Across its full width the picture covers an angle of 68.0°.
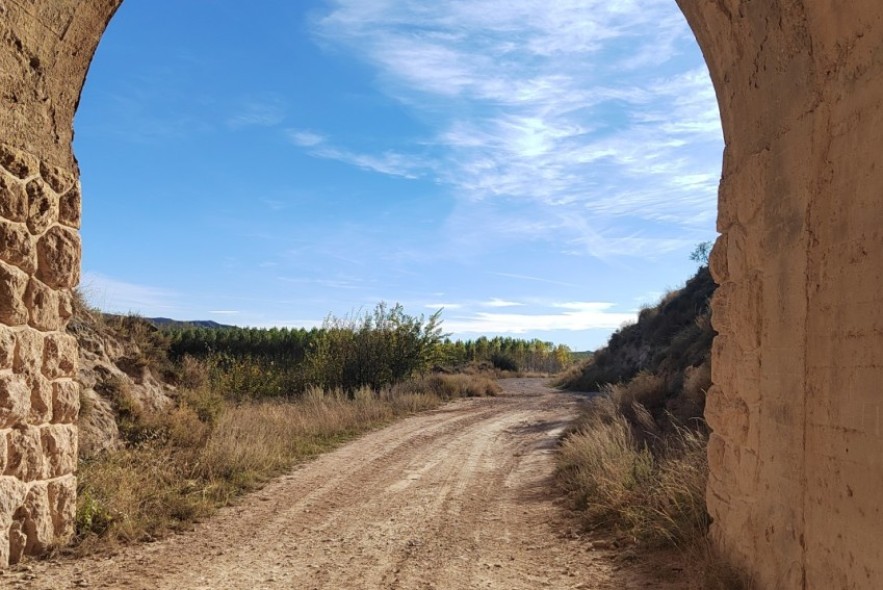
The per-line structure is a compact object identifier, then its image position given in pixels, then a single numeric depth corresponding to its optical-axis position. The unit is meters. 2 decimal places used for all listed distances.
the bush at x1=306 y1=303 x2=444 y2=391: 23.70
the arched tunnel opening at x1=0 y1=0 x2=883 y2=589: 2.98
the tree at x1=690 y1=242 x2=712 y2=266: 33.76
